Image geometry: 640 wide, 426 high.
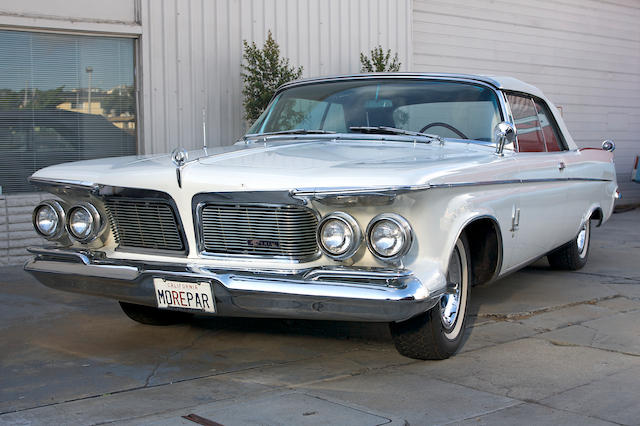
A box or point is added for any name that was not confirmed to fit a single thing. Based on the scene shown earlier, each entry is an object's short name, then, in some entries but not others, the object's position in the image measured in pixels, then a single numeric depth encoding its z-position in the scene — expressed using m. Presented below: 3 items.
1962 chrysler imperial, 3.76
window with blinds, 8.05
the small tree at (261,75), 9.29
